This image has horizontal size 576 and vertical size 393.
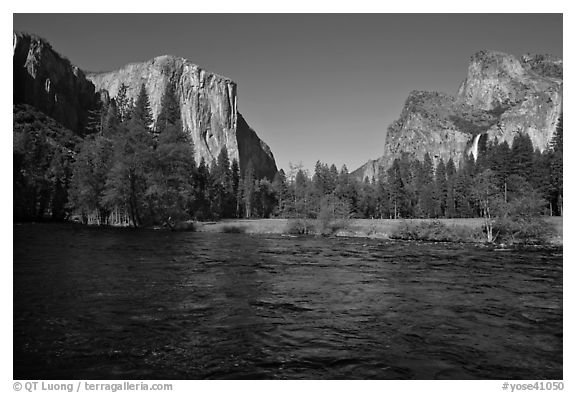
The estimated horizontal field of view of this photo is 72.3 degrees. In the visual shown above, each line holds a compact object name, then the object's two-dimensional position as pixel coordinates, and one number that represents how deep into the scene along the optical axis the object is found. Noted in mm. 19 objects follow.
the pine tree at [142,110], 71125
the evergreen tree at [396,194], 125000
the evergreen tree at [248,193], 131000
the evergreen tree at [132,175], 50781
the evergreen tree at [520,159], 92688
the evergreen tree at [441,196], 117500
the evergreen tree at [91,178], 58688
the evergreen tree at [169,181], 51375
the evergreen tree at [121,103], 101600
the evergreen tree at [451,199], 113688
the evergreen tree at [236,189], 125662
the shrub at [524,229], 37406
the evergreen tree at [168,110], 83312
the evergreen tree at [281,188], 128500
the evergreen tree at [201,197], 88925
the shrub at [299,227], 50156
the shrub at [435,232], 40781
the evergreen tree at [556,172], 77662
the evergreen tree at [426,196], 119188
